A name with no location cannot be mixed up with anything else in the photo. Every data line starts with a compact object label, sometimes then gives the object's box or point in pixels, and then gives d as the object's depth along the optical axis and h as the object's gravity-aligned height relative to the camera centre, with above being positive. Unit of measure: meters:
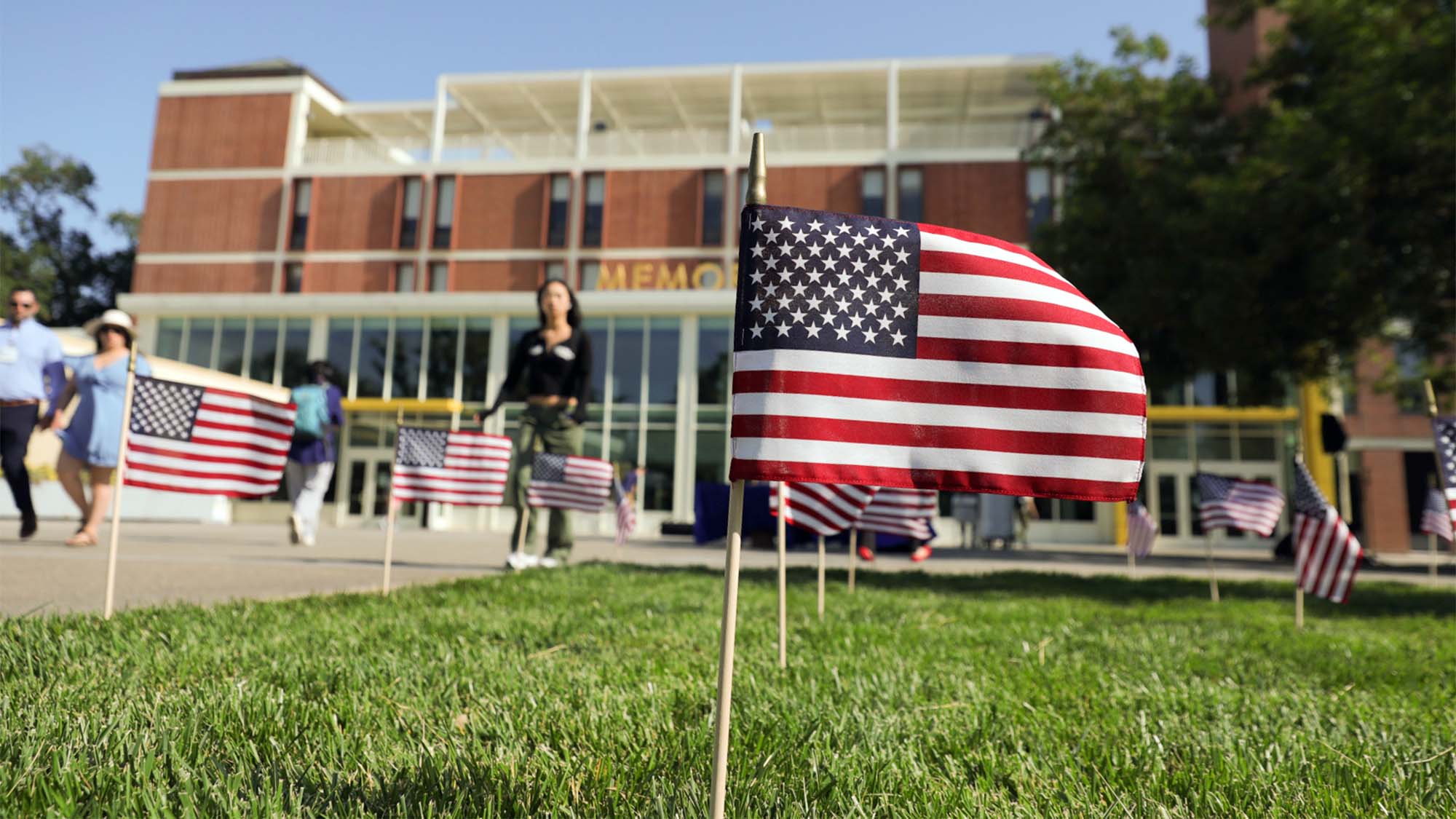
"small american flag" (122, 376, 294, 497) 4.68 +0.20
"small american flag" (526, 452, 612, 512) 7.57 +0.08
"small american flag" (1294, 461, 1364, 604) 5.65 -0.21
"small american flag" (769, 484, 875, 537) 4.98 -0.03
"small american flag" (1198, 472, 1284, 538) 7.46 +0.07
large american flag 1.75 +0.26
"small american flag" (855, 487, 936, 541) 6.48 -0.08
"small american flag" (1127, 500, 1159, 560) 11.27 -0.26
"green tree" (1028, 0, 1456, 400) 11.17 +4.37
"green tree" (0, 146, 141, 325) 45.78 +11.42
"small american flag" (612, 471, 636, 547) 11.62 -0.30
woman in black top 7.67 +0.89
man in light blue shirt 7.33 +0.76
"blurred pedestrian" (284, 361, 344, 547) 9.12 +0.36
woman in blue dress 7.10 +0.48
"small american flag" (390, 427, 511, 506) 6.68 +0.16
